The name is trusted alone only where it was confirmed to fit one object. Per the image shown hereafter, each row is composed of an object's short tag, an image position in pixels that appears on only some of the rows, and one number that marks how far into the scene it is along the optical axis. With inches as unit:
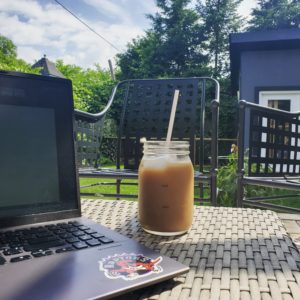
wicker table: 14.5
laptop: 13.6
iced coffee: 23.4
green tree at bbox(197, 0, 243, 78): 590.6
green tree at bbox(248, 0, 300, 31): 588.4
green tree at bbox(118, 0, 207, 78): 540.1
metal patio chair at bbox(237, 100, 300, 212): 55.3
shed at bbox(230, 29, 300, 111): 224.1
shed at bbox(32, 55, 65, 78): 623.5
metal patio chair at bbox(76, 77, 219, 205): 66.1
